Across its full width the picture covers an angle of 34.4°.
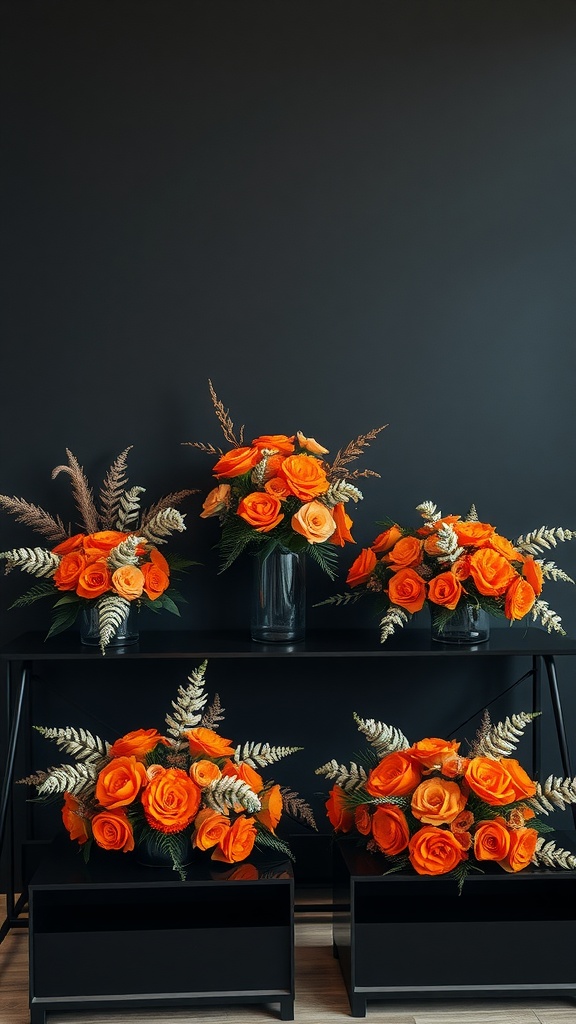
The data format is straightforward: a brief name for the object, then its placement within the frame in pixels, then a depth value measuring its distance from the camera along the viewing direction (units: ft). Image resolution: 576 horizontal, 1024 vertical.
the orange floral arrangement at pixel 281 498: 6.88
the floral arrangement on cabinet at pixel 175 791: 6.09
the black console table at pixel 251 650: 6.99
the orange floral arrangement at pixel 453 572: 6.89
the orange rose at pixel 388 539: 7.41
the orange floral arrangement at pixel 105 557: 6.93
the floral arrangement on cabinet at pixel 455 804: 6.11
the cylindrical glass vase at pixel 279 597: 7.30
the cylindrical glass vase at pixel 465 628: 7.18
